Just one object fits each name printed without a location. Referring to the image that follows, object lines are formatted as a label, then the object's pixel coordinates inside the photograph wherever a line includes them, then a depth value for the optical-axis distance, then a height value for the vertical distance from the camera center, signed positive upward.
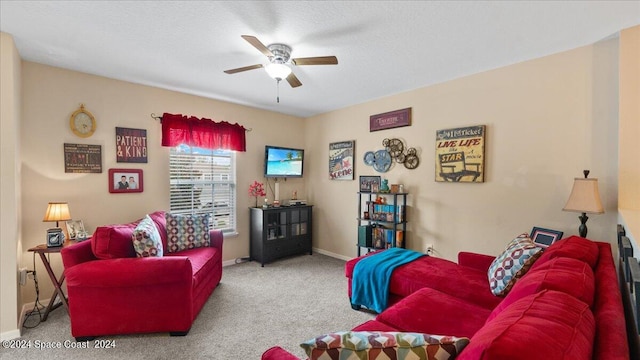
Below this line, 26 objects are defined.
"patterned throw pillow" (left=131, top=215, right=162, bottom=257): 2.48 -0.58
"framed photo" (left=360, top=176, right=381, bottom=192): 4.21 -0.08
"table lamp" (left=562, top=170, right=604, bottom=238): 2.24 -0.17
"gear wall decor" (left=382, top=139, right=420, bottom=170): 3.80 +0.34
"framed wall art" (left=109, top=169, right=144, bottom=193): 3.38 -0.05
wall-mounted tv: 4.70 +0.28
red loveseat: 2.30 -0.93
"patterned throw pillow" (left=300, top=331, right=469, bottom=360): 0.87 -0.53
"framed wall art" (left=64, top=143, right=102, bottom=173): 3.10 +0.21
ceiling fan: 2.27 +0.97
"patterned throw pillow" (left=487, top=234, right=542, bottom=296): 2.02 -0.64
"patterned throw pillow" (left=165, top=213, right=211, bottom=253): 3.30 -0.65
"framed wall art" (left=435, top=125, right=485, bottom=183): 3.17 +0.28
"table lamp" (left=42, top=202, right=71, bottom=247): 2.63 -0.39
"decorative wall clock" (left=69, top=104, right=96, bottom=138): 3.13 +0.61
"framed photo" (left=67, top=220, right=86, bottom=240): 2.92 -0.54
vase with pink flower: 4.57 -0.19
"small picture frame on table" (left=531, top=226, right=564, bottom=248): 2.49 -0.52
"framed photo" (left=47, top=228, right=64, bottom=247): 2.62 -0.57
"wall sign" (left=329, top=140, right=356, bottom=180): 4.60 +0.30
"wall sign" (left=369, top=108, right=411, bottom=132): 3.87 +0.83
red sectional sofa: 0.74 -0.47
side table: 2.55 -0.95
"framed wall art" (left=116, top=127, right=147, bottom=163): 3.42 +0.39
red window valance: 3.74 +0.63
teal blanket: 2.64 -0.97
